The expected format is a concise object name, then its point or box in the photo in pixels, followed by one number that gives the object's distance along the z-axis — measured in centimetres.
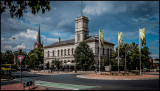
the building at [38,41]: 13527
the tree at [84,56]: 5219
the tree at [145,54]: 5312
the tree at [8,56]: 10807
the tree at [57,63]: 5908
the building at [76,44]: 6325
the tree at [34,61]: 7000
